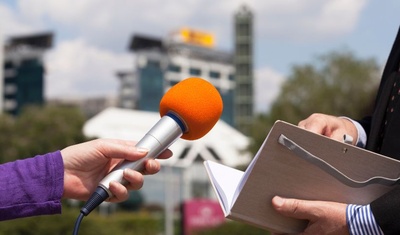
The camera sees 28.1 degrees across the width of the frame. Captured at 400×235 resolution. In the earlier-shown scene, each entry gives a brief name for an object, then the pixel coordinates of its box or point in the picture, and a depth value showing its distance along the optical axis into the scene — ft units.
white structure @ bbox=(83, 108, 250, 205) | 92.89
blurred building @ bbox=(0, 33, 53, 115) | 278.05
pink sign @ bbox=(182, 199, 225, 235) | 60.54
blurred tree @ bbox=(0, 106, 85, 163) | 123.24
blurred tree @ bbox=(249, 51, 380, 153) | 117.50
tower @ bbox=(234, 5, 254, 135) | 279.08
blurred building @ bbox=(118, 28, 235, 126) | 284.00
